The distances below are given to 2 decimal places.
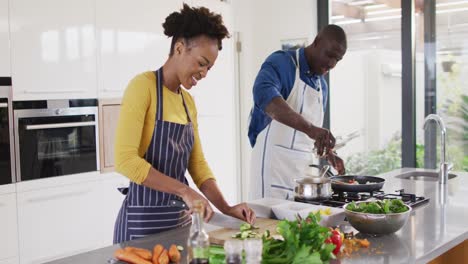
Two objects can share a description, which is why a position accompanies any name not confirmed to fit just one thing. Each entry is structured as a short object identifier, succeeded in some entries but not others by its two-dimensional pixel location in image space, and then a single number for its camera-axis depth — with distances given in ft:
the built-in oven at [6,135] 9.80
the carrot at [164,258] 4.42
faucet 8.84
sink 10.31
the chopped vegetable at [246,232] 4.89
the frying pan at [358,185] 7.43
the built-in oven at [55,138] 10.18
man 8.44
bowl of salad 5.52
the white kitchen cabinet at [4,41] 9.71
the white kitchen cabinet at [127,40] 11.46
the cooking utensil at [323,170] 7.28
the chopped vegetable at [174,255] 4.57
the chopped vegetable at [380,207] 5.67
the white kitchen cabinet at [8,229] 9.78
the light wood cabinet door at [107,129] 11.51
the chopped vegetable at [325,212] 5.92
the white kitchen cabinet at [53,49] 10.01
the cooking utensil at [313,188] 6.82
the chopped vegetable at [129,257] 4.42
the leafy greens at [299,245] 3.82
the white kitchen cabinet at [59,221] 10.17
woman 5.81
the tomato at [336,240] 4.79
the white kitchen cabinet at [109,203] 11.54
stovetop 6.82
